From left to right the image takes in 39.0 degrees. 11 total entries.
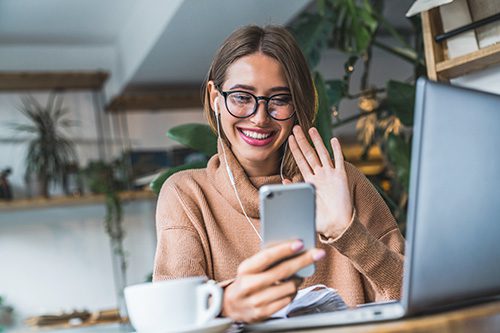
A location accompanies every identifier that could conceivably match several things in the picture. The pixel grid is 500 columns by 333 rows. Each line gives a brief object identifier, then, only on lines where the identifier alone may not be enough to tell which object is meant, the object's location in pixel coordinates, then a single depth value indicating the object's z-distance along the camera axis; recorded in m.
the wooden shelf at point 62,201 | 4.91
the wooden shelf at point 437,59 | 2.17
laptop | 0.71
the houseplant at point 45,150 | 4.95
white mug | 0.74
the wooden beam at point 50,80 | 4.96
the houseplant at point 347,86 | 2.15
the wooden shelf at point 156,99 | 5.16
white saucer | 0.72
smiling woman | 1.28
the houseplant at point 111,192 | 5.06
